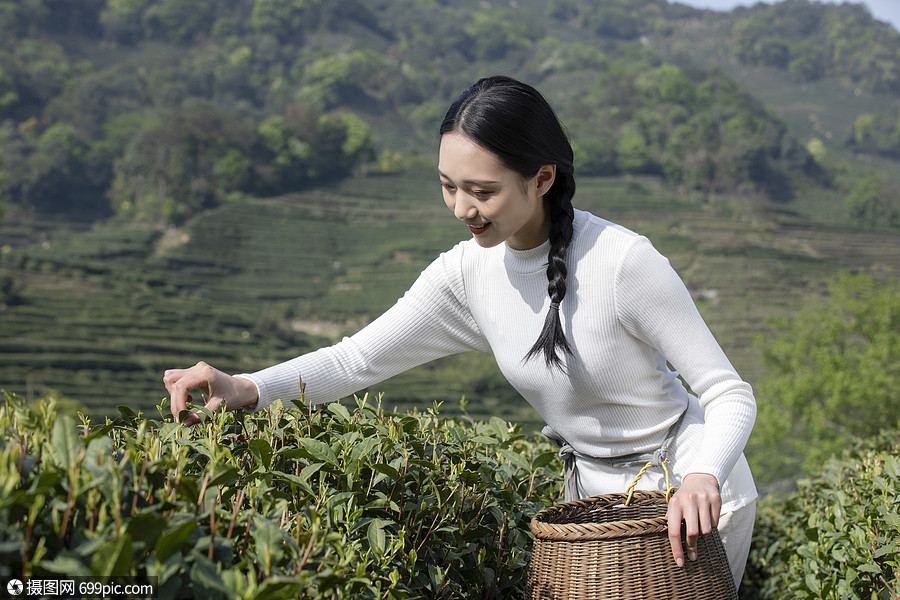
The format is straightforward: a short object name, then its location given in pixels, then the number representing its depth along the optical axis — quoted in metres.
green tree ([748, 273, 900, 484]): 16.31
